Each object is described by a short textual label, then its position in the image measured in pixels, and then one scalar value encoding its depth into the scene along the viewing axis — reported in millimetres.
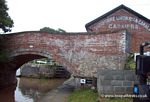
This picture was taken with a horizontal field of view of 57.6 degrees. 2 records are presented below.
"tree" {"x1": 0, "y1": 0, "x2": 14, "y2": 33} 8167
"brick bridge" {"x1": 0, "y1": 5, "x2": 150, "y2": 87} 7142
